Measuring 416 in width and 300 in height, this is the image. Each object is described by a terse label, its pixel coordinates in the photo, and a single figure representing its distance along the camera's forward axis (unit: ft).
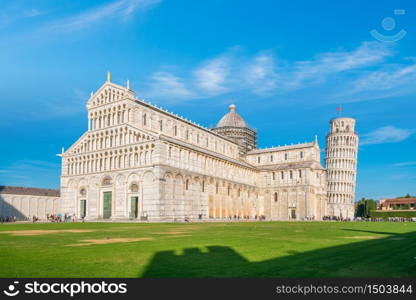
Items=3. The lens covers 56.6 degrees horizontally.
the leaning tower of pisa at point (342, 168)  418.72
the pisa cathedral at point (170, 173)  221.46
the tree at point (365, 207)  420.85
